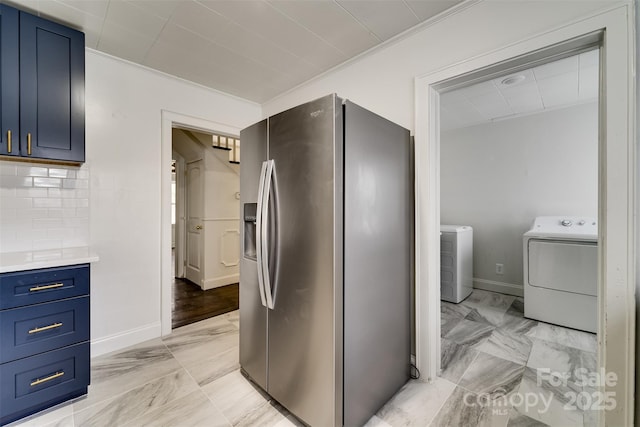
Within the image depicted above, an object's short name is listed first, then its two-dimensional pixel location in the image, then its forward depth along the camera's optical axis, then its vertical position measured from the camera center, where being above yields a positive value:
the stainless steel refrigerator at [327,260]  1.25 -0.26
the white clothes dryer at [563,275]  2.45 -0.64
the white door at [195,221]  3.99 -0.13
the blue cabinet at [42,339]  1.38 -0.73
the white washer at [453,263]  3.14 -0.64
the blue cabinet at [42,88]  1.58 +0.84
